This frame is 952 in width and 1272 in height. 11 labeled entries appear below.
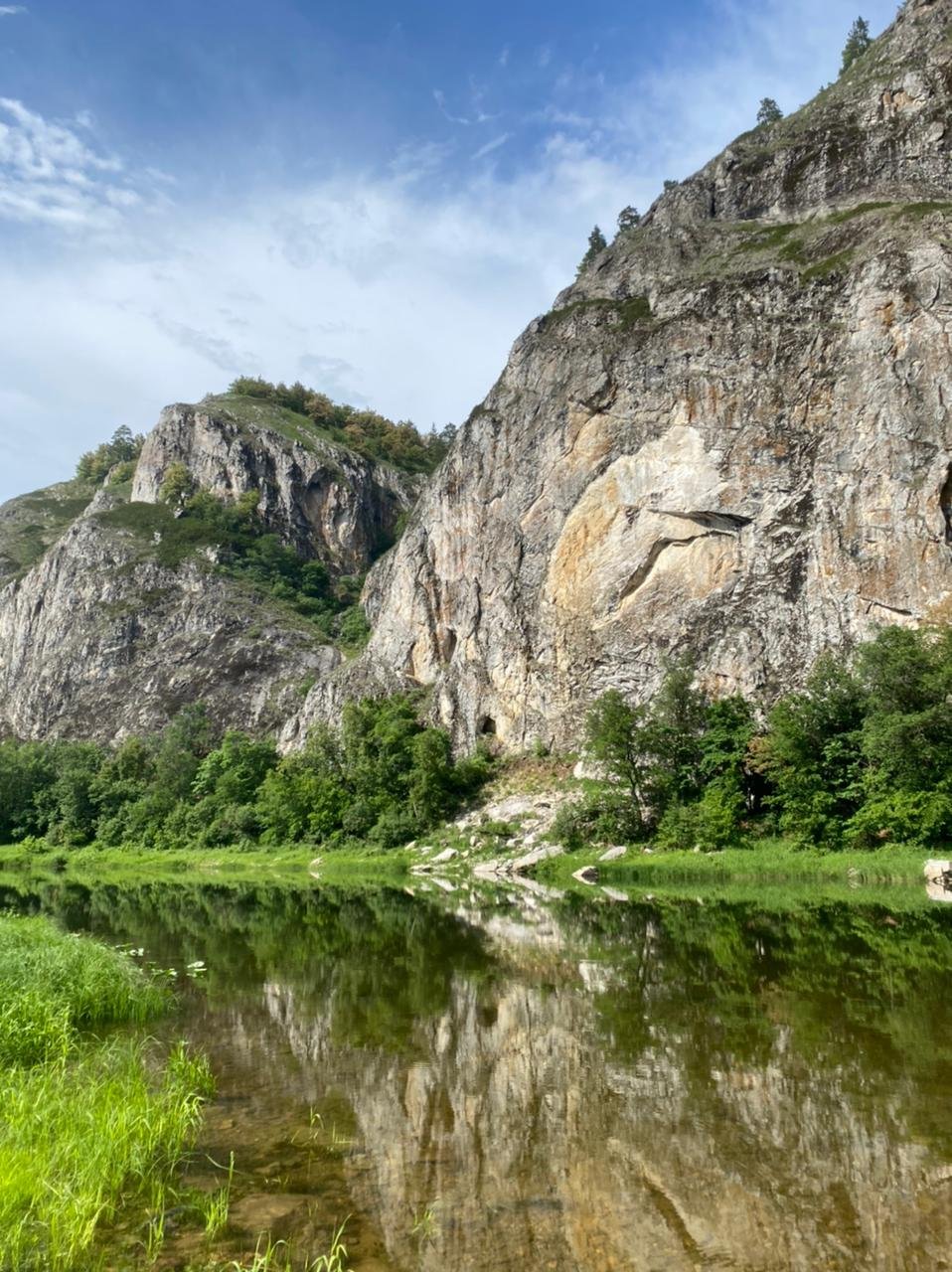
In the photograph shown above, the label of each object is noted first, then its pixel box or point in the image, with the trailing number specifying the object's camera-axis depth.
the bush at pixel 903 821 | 36.25
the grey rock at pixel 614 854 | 44.78
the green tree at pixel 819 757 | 41.66
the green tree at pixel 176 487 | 128.62
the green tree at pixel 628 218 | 116.25
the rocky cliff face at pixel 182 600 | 101.19
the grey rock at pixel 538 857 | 46.97
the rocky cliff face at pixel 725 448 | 54.16
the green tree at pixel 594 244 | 119.22
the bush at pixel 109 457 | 183.50
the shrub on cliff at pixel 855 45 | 106.75
